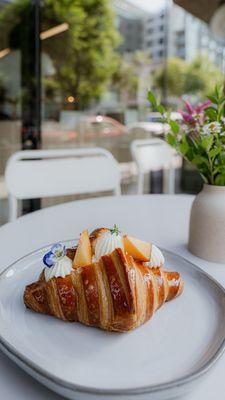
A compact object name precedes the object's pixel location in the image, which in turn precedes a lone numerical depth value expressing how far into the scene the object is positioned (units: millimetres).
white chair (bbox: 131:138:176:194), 1849
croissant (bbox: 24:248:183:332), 438
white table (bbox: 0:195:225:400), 395
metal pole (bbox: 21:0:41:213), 2664
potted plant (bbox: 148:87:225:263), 710
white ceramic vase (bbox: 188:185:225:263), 733
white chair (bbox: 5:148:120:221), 1324
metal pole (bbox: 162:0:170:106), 3350
